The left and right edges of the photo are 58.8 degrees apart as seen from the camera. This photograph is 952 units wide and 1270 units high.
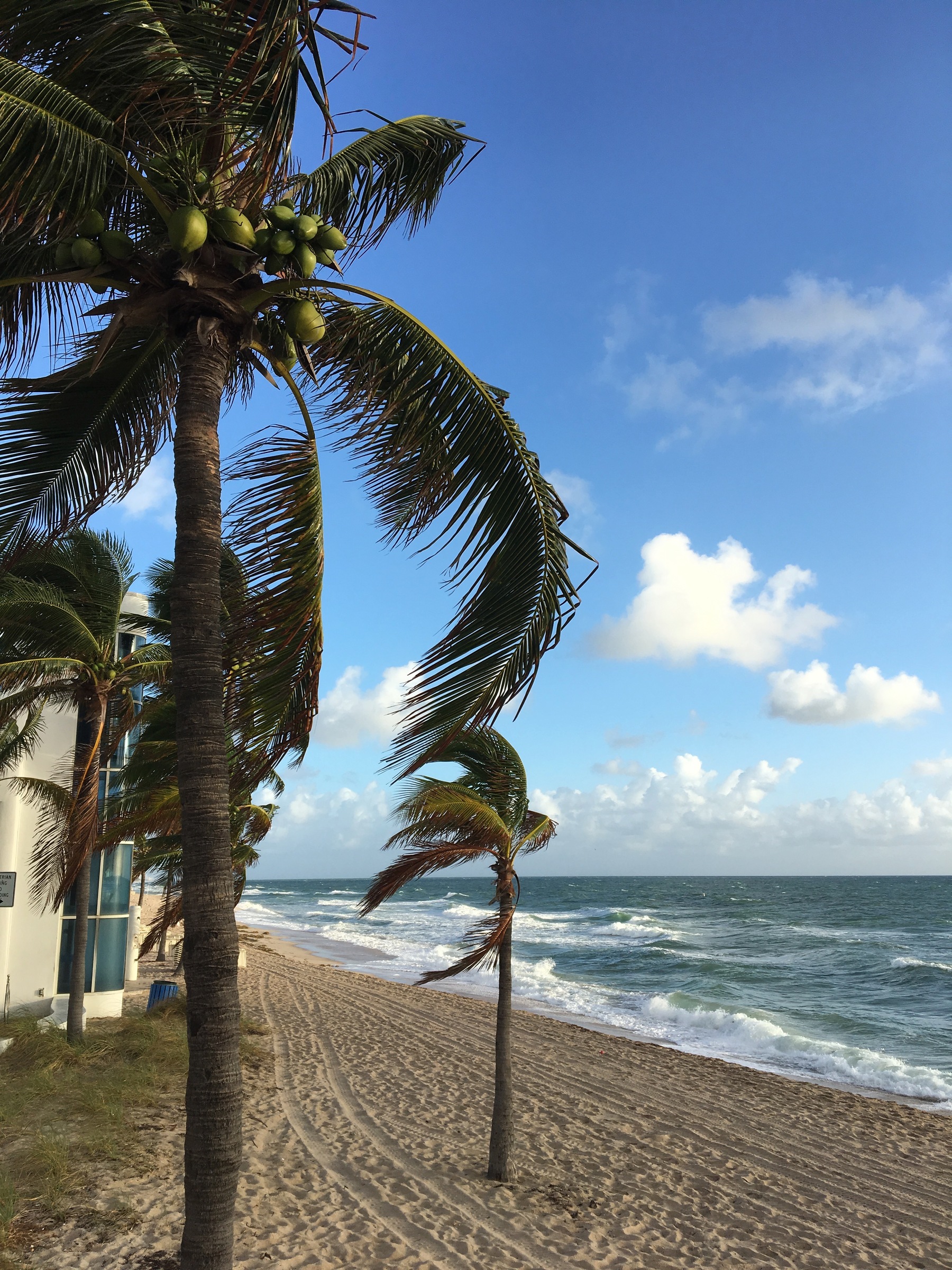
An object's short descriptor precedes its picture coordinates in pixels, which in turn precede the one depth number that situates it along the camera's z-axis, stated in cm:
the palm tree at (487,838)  725
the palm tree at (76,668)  901
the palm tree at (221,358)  302
